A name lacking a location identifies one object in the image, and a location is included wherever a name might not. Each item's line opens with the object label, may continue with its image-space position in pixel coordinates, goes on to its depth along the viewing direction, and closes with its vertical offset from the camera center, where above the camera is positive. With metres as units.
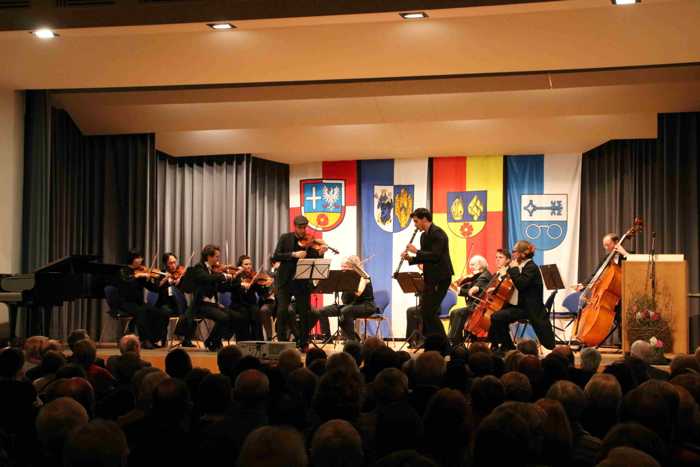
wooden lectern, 8.77 -0.57
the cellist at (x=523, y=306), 8.69 -0.62
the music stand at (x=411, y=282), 9.37 -0.39
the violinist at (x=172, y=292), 10.63 -0.56
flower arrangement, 8.73 -0.78
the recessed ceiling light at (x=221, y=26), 7.52 +1.93
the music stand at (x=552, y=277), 10.05 -0.35
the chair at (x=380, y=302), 12.64 -0.81
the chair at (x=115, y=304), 10.24 -0.67
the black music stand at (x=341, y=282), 9.75 -0.39
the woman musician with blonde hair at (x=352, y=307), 10.88 -0.76
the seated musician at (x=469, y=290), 10.36 -0.53
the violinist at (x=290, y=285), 9.42 -0.42
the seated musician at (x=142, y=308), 10.30 -0.72
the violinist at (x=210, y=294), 9.91 -0.55
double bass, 9.44 -0.61
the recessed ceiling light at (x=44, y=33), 7.70 +1.93
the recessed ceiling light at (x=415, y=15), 7.20 +1.94
